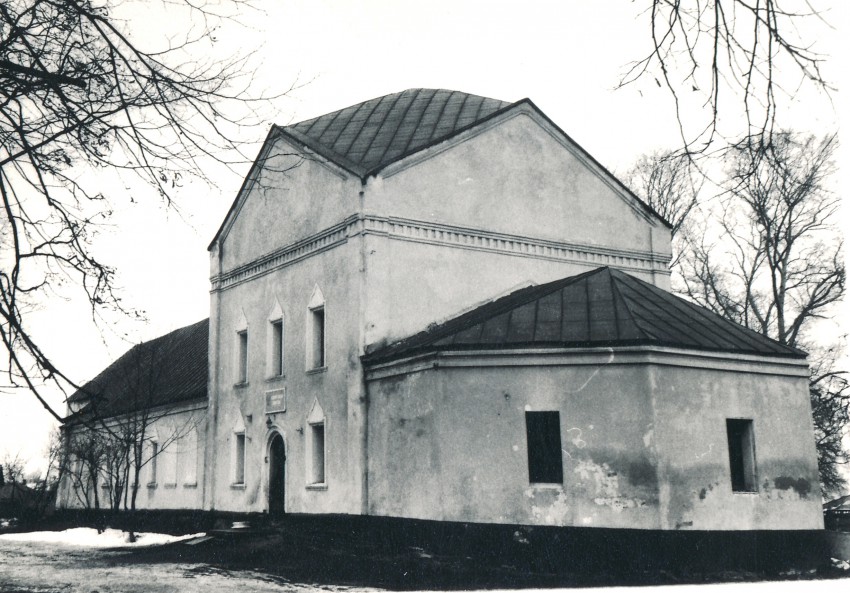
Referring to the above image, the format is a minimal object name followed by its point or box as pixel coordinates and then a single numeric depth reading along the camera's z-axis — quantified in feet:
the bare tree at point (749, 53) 15.56
